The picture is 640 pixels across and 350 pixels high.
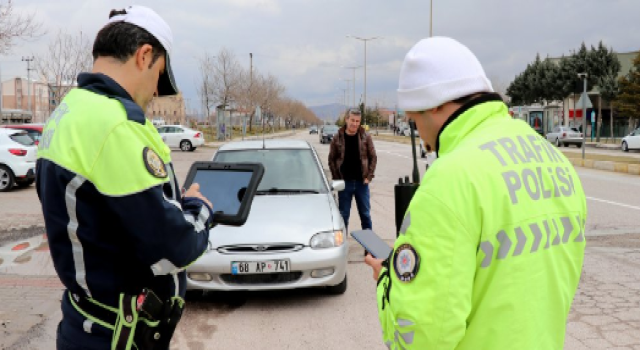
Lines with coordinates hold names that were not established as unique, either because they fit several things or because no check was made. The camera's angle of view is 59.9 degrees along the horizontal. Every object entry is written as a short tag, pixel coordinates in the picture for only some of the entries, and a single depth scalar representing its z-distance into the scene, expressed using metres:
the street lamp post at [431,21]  40.09
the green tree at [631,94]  38.81
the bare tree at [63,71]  27.42
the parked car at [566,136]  38.16
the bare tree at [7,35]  13.62
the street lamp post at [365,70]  65.25
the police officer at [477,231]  1.37
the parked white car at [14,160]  13.48
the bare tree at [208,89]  51.59
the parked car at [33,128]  17.20
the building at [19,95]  105.04
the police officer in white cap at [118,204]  1.60
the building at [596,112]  48.09
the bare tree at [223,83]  50.88
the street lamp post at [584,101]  19.98
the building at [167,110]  111.50
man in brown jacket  7.64
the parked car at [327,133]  44.16
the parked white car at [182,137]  33.04
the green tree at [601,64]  46.78
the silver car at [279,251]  4.95
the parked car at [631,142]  31.59
